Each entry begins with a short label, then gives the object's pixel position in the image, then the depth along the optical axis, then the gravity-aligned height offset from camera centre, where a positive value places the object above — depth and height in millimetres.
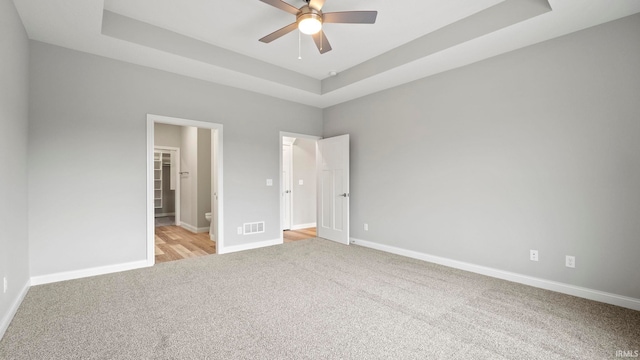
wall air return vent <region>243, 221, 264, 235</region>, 4725 -785
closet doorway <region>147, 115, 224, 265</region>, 4164 -193
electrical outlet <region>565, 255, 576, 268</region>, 2869 -828
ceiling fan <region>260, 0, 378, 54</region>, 2486 +1507
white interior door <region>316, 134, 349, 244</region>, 5121 -136
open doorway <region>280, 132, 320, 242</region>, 6699 -96
